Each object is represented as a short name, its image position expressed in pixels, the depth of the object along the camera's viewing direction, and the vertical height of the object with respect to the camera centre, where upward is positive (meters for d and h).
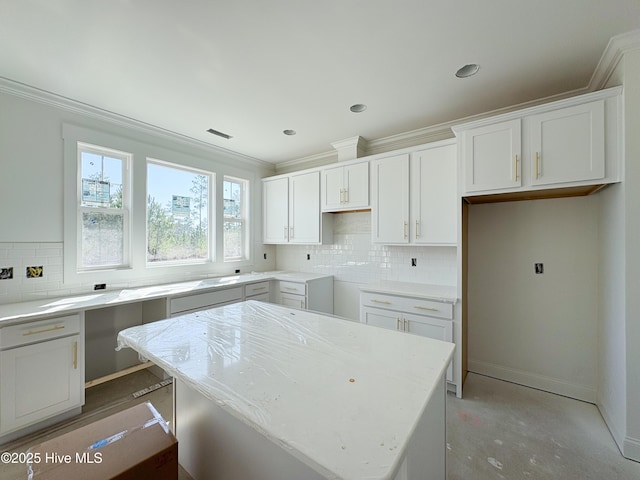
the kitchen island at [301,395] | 0.75 -0.57
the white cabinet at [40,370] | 1.86 -0.98
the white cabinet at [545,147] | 1.87 +0.74
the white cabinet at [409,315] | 2.48 -0.76
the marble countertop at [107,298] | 1.99 -0.53
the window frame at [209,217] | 3.42 +0.35
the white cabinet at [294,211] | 3.78 +0.46
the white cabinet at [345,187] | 3.29 +0.70
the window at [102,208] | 2.71 +0.36
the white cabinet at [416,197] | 2.67 +0.47
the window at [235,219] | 4.08 +0.35
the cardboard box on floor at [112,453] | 1.05 -0.92
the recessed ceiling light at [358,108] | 2.63 +1.35
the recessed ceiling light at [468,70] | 2.04 +1.35
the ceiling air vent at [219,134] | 3.22 +1.35
